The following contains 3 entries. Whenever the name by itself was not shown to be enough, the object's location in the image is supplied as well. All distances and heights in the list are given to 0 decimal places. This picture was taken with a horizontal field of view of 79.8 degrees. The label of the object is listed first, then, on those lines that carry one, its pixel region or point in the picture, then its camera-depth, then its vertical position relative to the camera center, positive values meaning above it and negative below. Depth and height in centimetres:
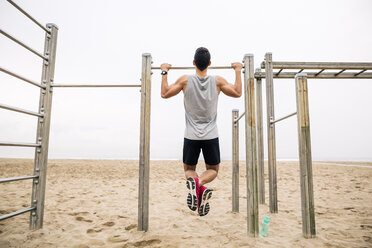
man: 233 +38
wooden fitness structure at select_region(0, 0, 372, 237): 248 +11
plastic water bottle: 266 -97
